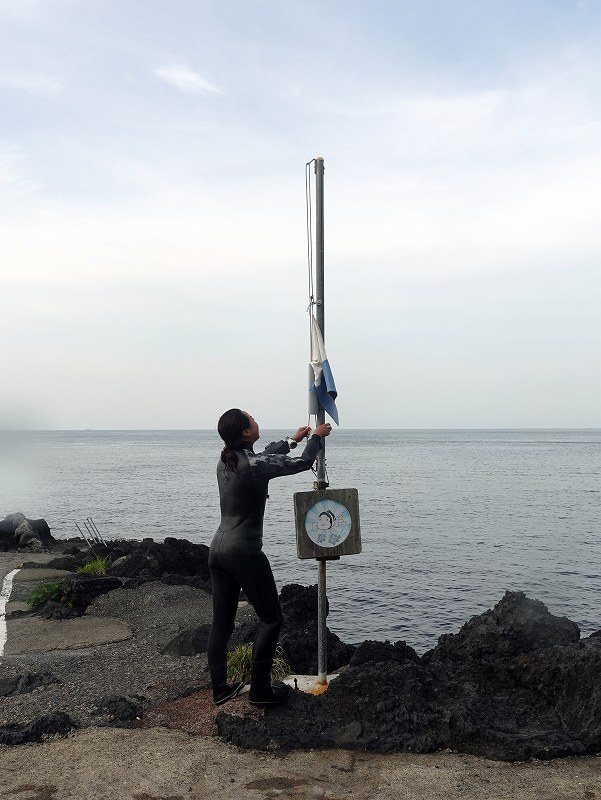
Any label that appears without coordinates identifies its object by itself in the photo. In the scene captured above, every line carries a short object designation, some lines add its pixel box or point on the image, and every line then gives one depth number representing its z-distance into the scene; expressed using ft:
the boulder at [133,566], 50.27
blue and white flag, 23.34
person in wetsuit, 20.58
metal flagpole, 23.20
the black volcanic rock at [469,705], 18.66
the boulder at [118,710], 21.26
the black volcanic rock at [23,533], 72.74
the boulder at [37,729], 19.51
